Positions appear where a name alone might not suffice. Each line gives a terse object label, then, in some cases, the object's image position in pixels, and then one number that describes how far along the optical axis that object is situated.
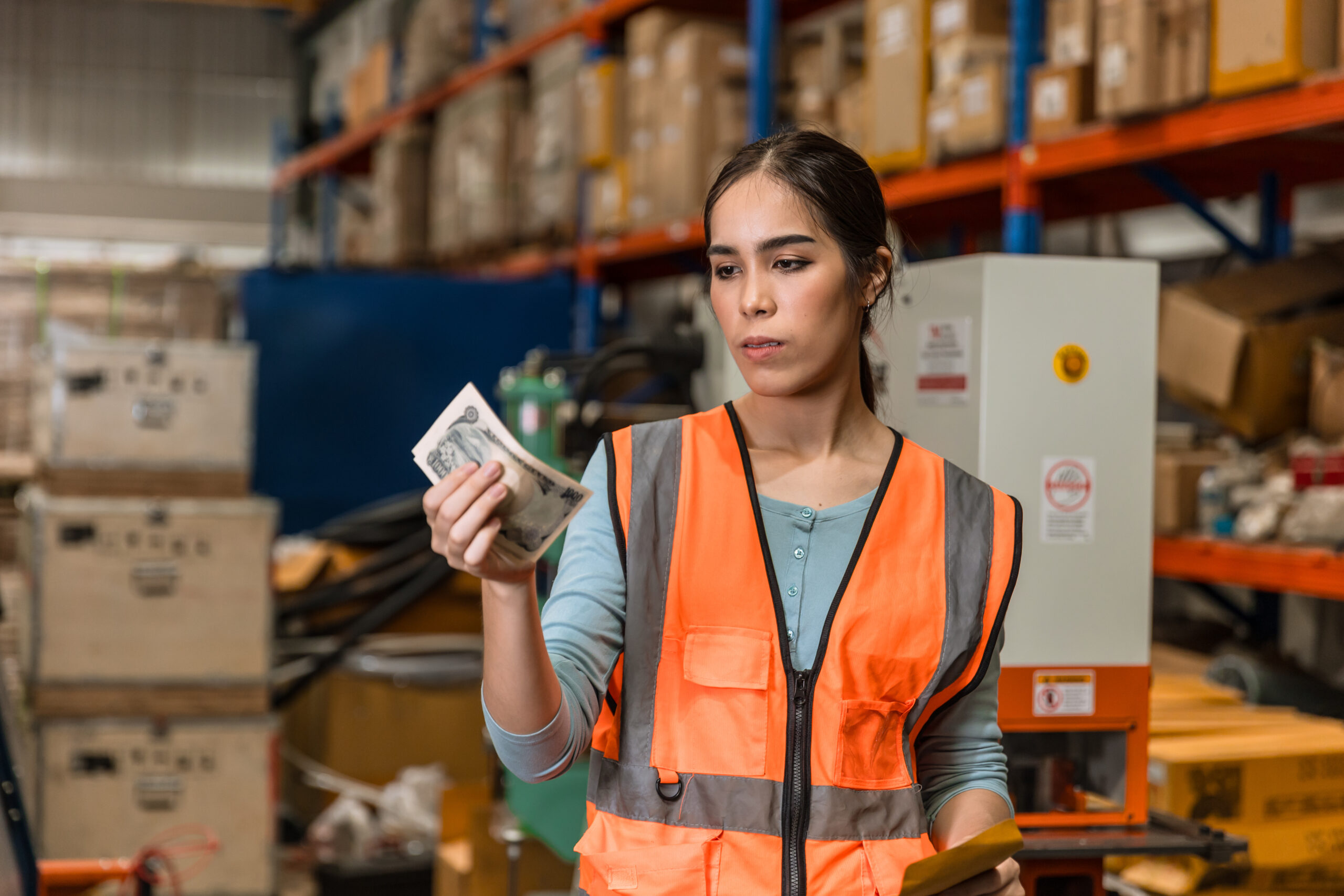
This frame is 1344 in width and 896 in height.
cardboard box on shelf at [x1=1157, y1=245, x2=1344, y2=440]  3.84
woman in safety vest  1.40
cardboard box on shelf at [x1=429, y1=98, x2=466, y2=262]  7.54
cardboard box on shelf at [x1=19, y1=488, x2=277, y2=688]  4.00
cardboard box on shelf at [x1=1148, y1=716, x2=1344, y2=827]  2.56
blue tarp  6.44
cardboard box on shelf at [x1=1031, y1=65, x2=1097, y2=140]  3.77
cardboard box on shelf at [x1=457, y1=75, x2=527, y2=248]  6.98
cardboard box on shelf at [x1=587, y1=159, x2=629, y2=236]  6.08
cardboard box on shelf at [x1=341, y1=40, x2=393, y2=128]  9.05
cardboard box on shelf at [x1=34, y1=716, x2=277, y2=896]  4.01
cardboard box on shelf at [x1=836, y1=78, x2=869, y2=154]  4.65
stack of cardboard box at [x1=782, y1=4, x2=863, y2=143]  4.82
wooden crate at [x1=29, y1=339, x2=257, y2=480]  4.19
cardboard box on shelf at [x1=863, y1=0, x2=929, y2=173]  4.30
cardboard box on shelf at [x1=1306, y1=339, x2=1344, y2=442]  3.69
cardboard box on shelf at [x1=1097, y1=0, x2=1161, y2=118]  3.52
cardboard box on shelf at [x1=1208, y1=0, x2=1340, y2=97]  3.16
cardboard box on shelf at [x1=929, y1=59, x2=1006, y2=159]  4.00
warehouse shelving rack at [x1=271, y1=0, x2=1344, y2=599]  3.37
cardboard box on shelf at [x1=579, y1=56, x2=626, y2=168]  6.09
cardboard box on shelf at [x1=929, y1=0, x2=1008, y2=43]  4.10
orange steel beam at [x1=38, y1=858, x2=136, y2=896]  2.51
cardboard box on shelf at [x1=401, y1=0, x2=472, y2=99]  7.98
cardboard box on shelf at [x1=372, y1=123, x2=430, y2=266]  8.34
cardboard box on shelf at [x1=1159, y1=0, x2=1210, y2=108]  3.41
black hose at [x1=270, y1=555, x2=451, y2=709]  5.11
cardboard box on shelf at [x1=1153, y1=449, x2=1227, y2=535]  3.95
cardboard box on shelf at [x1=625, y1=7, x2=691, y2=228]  5.73
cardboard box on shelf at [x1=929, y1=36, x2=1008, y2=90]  4.08
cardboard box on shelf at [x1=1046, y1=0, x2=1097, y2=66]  3.74
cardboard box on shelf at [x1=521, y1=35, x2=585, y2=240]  6.40
